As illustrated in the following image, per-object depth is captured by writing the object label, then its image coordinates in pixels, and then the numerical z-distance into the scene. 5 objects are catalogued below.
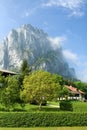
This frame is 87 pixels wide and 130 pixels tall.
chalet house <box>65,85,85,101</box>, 45.52
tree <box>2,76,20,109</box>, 16.84
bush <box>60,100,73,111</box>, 19.95
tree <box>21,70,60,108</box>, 19.65
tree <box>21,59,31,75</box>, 33.78
